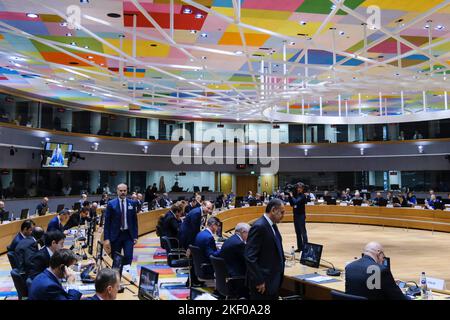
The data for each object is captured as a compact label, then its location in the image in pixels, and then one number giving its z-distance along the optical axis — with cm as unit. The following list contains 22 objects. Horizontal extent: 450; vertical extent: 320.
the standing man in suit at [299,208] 972
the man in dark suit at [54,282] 371
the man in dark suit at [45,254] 494
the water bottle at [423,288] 450
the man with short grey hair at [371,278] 372
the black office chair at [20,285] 443
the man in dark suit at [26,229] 656
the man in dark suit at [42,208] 1428
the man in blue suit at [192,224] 771
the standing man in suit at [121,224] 720
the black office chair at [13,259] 606
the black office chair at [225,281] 509
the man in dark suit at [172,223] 929
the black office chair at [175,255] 795
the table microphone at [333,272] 553
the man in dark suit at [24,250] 594
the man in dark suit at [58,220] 809
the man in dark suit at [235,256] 530
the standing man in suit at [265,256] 438
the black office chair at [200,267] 606
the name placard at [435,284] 455
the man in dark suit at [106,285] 337
